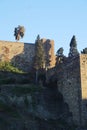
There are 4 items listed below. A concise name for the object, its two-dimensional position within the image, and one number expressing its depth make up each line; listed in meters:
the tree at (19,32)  77.62
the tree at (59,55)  74.71
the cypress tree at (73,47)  74.97
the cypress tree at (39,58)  65.94
